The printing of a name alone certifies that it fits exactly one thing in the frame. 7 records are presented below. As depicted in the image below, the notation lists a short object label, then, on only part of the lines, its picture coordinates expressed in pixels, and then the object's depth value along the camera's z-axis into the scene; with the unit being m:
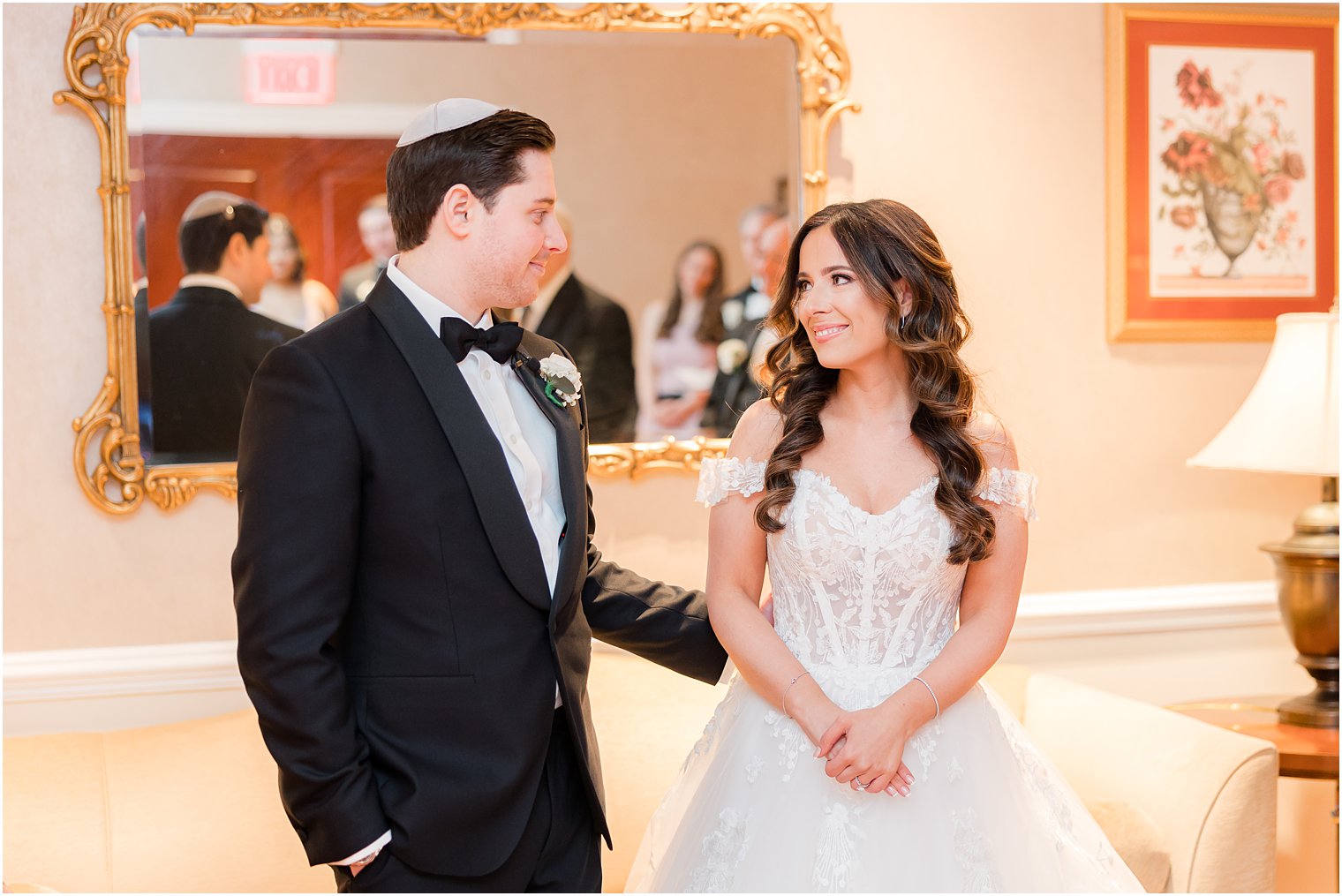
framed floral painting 3.68
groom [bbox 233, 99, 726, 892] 1.73
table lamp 3.23
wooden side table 3.05
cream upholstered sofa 2.81
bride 2.08
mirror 3.08
